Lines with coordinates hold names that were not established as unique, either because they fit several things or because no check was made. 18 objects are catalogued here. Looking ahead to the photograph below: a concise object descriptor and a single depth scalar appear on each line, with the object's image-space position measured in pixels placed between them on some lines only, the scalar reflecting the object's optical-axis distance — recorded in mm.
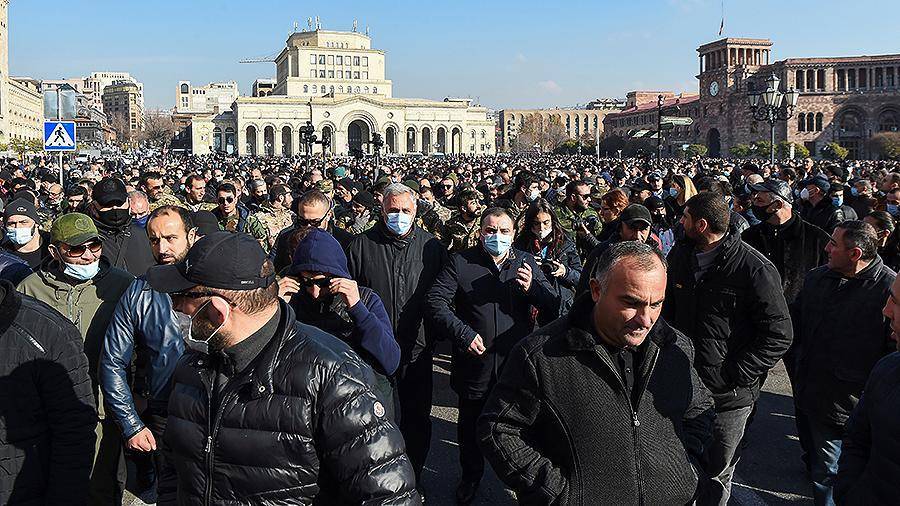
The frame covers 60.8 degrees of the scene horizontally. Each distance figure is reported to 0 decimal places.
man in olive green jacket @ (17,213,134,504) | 3990
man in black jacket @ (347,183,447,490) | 4938
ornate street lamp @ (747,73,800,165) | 16438
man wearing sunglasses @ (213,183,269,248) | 8164
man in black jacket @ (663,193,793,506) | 3896
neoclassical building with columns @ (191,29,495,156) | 96000
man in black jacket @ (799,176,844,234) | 8352
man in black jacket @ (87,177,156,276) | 5840
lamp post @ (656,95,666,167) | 18653
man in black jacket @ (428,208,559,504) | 4621
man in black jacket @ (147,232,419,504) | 2129
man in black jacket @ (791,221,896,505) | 4098
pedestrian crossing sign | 10750
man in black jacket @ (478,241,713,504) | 2477
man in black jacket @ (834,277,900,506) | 2418
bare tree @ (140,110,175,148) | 123981
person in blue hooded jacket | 3424
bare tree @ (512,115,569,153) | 125562
